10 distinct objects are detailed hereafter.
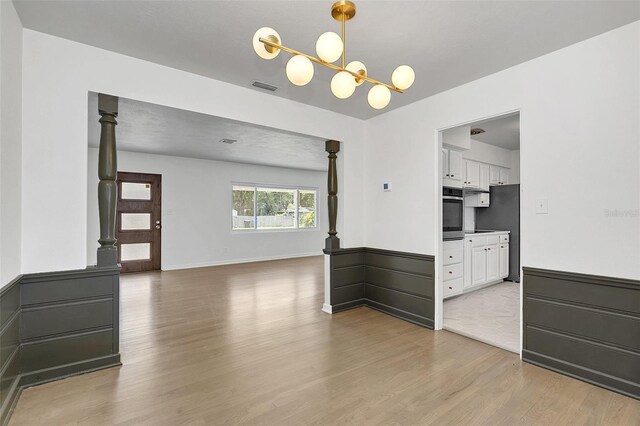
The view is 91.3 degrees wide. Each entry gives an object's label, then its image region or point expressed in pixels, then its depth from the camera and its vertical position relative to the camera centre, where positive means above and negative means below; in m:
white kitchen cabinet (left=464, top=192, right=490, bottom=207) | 6.01 +0.29
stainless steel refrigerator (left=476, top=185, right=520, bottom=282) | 5.73 -0.04
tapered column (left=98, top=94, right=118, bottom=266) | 2.64 +0.27
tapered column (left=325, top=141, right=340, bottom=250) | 4.17 +0.29
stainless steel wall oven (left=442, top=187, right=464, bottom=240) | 4.43 +0.00
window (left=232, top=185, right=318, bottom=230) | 8.15 +0.17
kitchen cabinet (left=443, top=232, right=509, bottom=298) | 4.50 -0.79
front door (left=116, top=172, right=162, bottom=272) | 6.73 -0.18
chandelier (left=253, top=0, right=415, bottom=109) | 1.51 +0.79
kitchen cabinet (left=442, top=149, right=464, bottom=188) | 4.51 +0.68
